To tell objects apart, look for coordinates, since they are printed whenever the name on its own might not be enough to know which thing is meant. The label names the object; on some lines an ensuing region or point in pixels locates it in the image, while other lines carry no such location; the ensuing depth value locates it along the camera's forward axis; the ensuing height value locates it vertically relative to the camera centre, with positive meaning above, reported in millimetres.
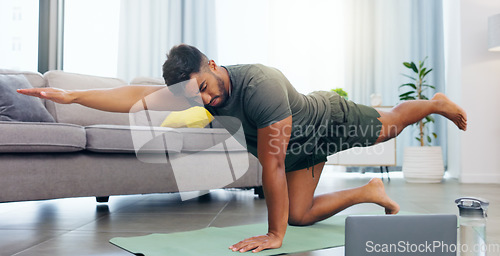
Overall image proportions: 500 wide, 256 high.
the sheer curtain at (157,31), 4629 +1074
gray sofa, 1862 -143
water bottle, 886 -207
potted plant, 3738 -276
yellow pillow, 2730 +70
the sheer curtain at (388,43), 4617 +960
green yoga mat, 1324 -376
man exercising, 1318 +54
